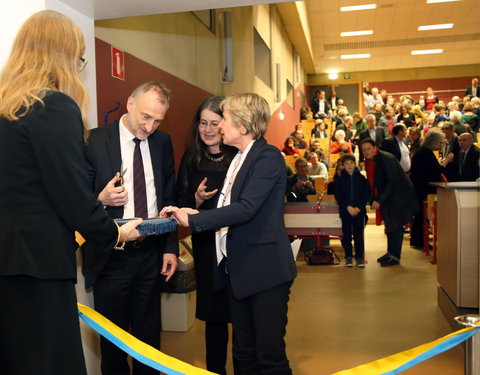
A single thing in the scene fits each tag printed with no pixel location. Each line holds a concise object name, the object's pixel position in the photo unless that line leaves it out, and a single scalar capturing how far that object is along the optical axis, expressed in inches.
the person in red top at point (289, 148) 426.6
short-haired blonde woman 78.2
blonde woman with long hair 54.6
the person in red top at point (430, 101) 629.3
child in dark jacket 228.1
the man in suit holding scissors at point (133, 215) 87.0
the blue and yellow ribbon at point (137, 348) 60.1
